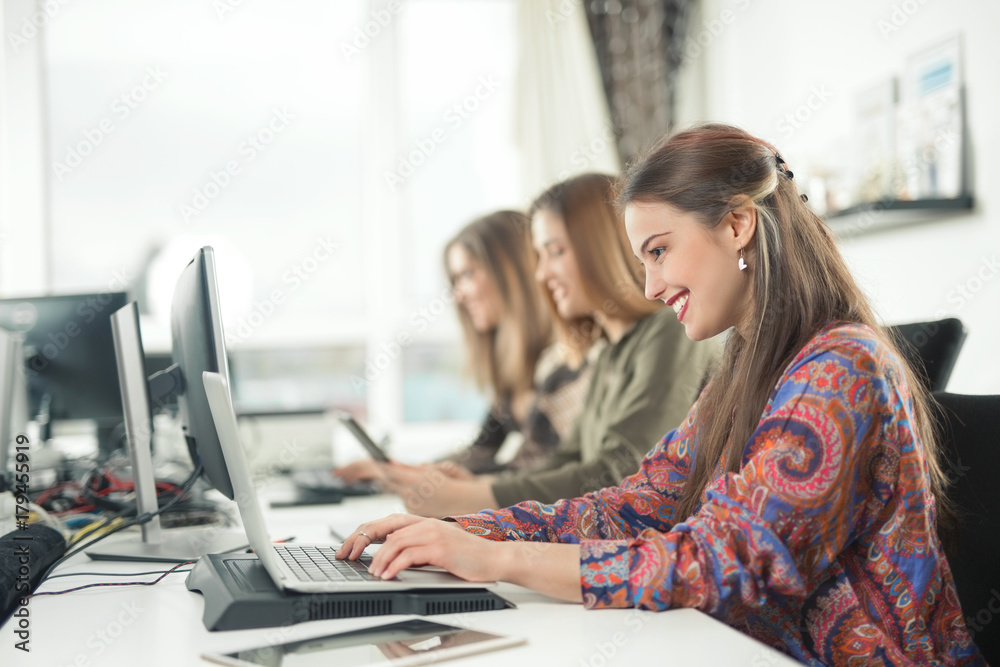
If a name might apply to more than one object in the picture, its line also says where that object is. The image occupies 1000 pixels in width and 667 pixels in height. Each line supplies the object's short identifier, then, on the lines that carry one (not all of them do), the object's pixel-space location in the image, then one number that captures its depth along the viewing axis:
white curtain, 3.32
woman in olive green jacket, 1.59
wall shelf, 1.93
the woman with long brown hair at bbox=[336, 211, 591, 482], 2.24
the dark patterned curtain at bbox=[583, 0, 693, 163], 3.34
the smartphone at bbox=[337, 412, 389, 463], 1.71
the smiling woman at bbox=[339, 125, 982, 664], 0.84
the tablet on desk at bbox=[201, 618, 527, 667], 0.72
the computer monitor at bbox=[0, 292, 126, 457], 1.68
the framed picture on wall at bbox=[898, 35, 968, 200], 1.94
